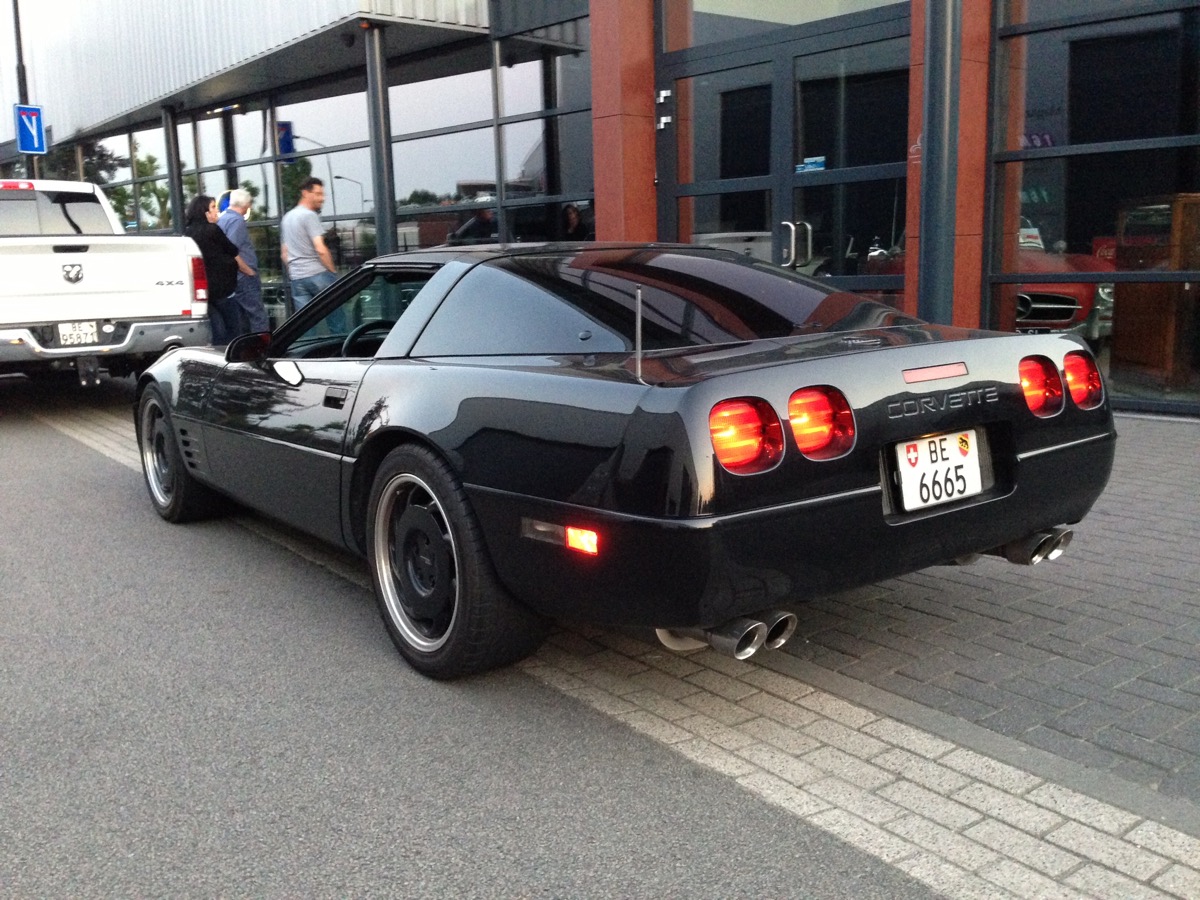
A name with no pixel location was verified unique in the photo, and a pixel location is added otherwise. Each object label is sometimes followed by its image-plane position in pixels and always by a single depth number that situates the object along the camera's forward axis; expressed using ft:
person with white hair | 36.70
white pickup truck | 29.22
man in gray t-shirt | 32.96
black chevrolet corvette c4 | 9.78
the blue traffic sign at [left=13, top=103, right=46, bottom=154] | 60.13
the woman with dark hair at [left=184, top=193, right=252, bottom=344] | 35.99
